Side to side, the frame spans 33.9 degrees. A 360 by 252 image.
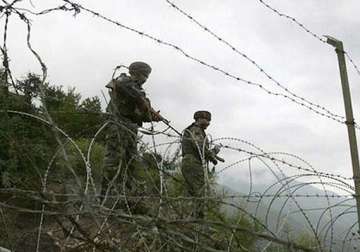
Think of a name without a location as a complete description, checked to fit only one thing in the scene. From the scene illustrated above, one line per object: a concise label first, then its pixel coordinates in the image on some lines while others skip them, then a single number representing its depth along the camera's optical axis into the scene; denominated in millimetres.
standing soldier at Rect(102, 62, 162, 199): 5109
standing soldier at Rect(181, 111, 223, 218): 5750
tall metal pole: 3021
